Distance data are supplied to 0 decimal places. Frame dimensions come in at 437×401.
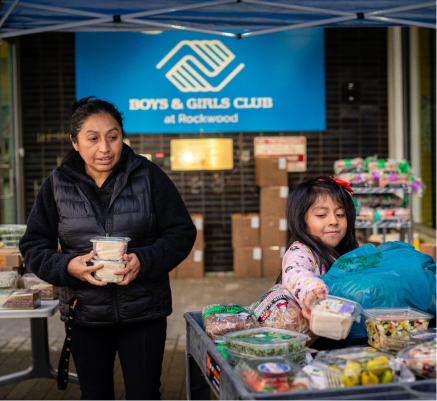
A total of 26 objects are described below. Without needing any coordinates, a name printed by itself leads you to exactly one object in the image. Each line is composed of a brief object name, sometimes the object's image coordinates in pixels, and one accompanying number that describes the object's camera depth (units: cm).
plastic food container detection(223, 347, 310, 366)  130
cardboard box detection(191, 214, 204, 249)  632
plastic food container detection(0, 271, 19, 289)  274
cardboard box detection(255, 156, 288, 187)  637
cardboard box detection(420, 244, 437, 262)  299
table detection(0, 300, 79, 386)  312
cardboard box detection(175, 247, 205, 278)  641
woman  191
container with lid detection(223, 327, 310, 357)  129
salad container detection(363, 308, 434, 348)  138
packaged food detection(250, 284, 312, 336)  149
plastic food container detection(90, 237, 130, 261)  176
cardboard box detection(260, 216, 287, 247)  638
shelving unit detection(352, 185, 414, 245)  503
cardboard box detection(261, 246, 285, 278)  643
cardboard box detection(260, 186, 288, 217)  639
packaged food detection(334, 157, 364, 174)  530
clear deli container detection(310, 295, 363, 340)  128
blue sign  658
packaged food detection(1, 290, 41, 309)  251
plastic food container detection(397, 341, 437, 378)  120
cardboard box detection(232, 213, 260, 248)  639
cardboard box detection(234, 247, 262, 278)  644
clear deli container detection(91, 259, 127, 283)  178
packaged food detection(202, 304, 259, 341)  154
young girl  184
